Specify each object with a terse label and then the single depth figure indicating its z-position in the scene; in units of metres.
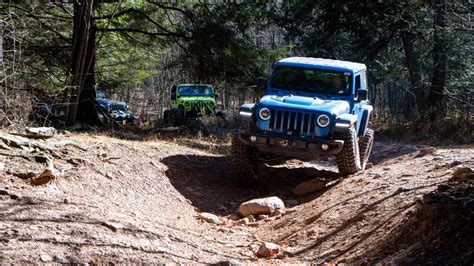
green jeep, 24.27
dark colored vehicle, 24.12
